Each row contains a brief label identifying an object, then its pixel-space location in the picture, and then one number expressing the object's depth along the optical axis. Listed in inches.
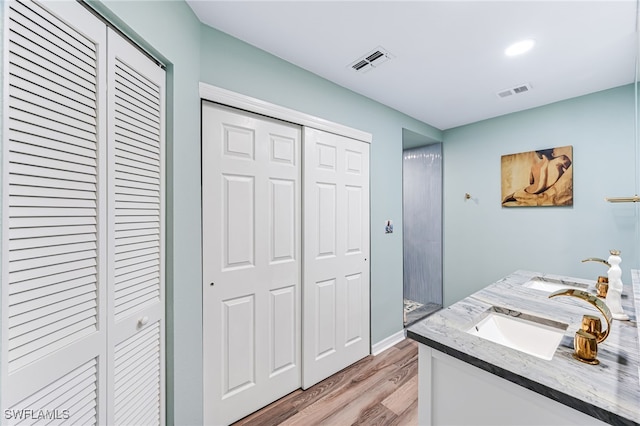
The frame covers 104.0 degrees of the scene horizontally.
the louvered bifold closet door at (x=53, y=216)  25.3
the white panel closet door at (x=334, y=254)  77.4
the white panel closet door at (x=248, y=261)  59.9
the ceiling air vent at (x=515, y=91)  86.3
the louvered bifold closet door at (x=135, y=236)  37.2
